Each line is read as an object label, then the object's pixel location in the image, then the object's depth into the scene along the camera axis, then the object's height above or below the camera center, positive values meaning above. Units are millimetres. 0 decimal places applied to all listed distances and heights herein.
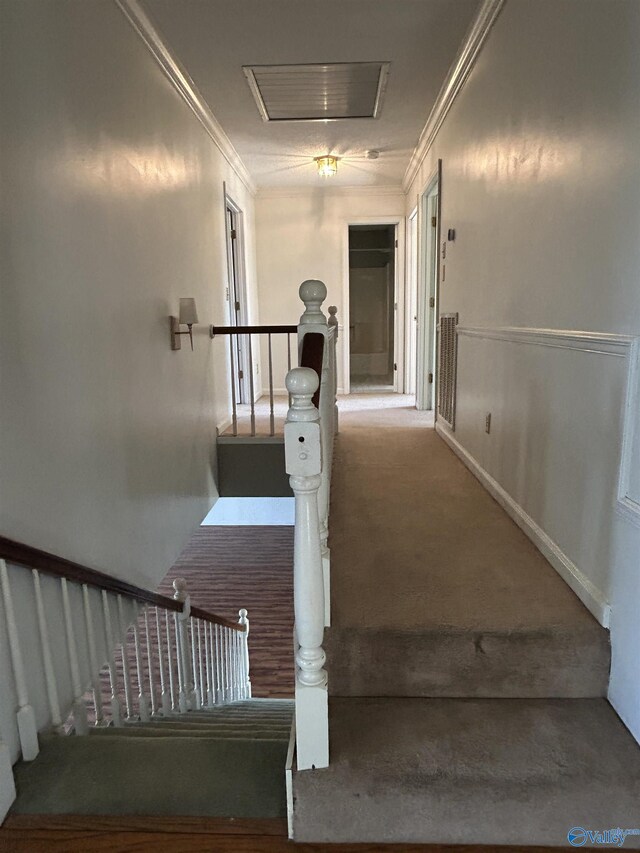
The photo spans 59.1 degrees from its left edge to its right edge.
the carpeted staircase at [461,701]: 1386 -1154
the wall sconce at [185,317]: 3666 -58
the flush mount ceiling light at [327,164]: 5536 +1371
